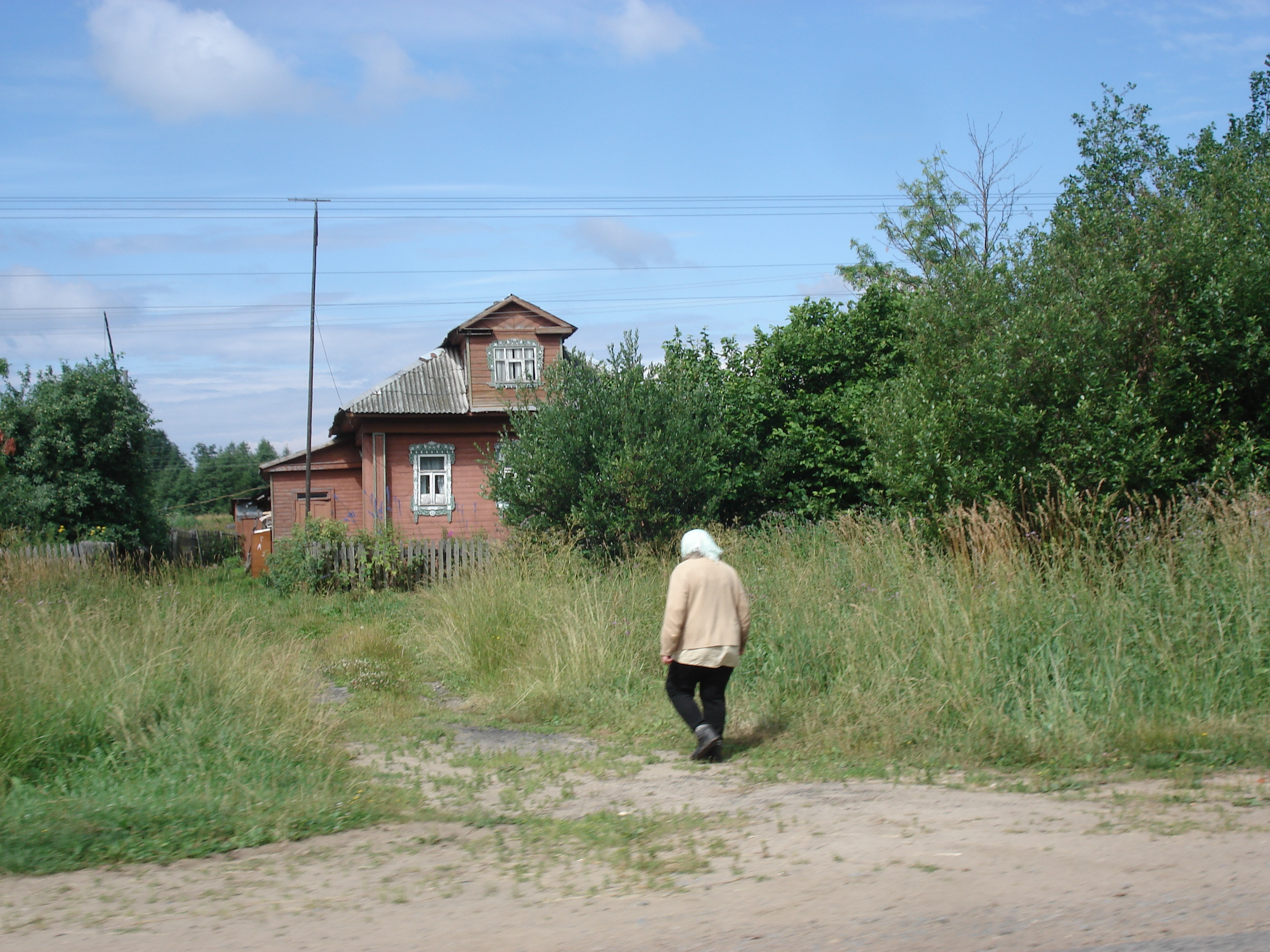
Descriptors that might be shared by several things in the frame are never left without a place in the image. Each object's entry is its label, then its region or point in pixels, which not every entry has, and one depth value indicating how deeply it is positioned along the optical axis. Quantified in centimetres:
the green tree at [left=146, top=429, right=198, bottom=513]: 10800
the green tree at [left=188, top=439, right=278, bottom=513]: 10988
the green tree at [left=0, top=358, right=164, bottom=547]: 2573
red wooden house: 2569
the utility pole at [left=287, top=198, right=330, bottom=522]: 2736
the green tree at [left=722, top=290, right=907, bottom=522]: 1886
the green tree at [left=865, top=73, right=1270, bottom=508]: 1072
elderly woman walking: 722
